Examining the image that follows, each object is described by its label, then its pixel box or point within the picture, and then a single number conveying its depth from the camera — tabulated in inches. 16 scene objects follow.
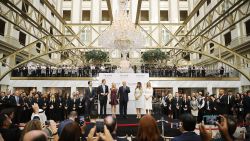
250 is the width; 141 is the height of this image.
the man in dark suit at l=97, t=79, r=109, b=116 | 393.1
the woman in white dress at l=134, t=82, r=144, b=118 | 387.2
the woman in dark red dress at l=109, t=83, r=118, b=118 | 389.8
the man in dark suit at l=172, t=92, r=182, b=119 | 463.5
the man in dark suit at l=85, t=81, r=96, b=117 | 415.5
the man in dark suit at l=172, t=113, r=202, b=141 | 113.0
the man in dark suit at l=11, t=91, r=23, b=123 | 404.6
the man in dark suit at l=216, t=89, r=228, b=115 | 432.1
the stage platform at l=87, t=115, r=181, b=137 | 285.7
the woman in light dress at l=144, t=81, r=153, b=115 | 395.1
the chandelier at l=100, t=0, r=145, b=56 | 462.9
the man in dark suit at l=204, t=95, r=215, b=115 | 438.6
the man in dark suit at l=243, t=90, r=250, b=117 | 411.2
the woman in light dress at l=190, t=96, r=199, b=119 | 449.1
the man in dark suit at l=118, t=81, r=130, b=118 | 390.0
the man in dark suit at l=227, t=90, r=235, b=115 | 436.8
